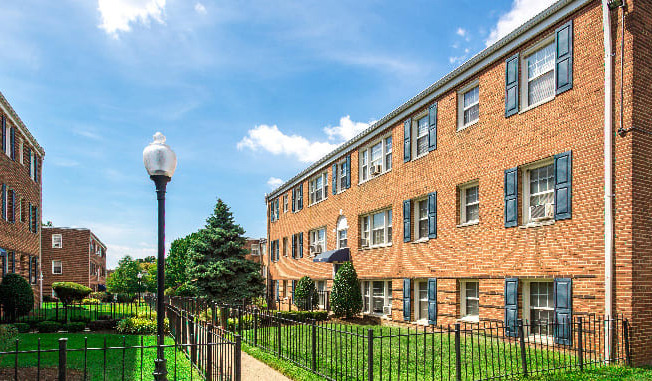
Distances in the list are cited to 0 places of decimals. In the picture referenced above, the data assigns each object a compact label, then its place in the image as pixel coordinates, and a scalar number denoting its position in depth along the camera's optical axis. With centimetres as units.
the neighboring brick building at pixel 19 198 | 2312
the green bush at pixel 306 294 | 2523
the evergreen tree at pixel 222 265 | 2673
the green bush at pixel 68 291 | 2056
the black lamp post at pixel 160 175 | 684
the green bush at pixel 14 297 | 1995
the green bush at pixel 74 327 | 1886
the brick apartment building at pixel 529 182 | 1072
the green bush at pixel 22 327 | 1844
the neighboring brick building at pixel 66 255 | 4944
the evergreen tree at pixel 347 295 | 2031
